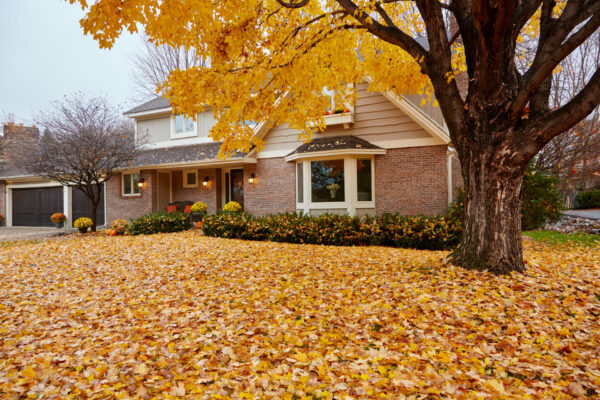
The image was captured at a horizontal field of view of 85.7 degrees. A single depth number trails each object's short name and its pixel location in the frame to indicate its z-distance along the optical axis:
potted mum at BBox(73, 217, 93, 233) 13.01
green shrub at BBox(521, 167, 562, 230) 10.38
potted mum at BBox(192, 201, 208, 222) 14.24
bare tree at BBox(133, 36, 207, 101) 24.06
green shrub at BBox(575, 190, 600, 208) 23.98
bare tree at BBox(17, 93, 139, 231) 11.48
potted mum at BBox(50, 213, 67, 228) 15.60
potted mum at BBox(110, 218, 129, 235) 12.54
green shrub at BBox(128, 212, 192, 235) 12.12
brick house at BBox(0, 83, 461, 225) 10.59
